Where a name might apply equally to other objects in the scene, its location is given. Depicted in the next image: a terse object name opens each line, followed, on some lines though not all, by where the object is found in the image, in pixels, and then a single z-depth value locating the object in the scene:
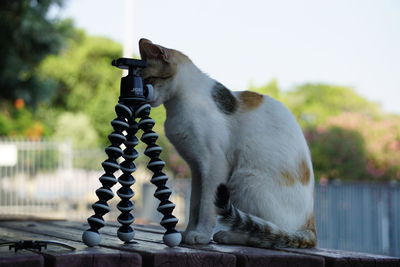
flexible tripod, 1.77
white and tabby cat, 2.11
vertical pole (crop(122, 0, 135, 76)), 13.89
